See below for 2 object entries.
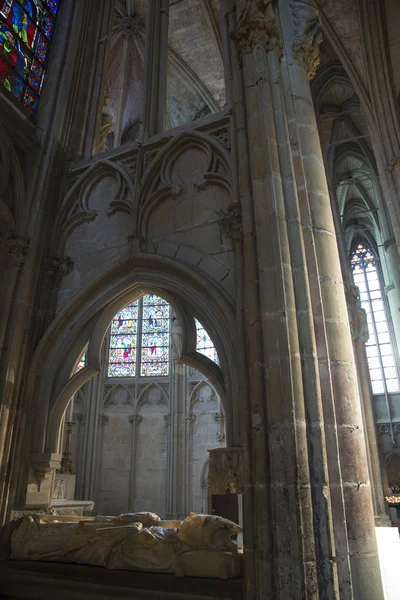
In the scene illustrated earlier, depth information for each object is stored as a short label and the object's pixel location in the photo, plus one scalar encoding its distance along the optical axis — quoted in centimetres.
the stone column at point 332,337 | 355
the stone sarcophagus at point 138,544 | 407
